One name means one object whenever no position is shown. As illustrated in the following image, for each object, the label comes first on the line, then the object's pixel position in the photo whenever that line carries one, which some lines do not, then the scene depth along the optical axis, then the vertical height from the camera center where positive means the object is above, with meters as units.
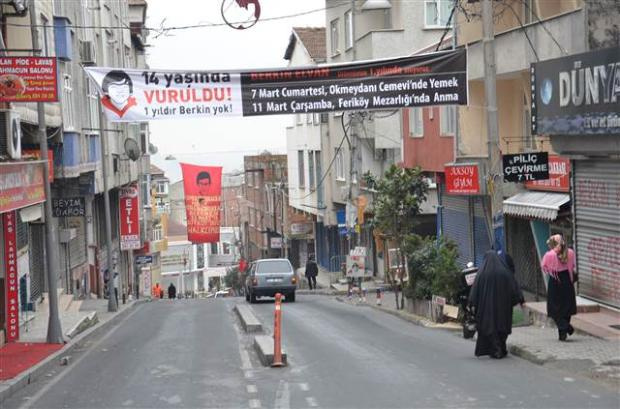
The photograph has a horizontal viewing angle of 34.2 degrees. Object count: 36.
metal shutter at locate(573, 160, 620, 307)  17.67 -1.19
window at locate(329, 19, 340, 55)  46.69 +6.49
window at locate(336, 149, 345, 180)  47.25 +0.42
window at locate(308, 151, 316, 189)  53.68 +0.27
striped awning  20.87 -0.85
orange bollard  14.61 -2.38
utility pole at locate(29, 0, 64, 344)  19.77 -1.60
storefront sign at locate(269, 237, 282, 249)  65.44 -4.25
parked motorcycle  17.80 -2.62
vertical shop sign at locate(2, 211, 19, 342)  20.09 -1.77
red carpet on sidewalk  15.70 -3.00
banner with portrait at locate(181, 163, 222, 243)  46.28 -0.74
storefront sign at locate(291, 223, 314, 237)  61.19 -3.26
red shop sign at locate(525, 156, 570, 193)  20.61 -0.23
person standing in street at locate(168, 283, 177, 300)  61.38 -6.78
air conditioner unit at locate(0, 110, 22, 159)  18.59 +1.04
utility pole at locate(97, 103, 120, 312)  33.53 -1.46
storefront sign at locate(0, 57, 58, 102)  17.84 +1.92
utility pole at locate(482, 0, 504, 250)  16.33 +0.61
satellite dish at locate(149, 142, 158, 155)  63.33 +2.08
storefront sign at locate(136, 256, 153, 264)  54.86 -4.20
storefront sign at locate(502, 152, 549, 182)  16.36 -0.03
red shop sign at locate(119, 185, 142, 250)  48.35 -1.39
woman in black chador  14.78 -2.01
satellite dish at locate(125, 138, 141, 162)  41.59 +1.40
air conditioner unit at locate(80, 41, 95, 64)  36.24 +4.79
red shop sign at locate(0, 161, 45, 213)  16.03 +0.05
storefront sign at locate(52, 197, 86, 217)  31.38 -0.68
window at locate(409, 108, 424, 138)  33.71 +1.63
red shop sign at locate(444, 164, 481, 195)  26.02 -0.29
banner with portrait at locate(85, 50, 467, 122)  17.47 +1.55
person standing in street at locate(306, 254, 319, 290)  47.47 -4.61
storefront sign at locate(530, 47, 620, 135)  15.60 +1.17
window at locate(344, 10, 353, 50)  43.48 +6.32
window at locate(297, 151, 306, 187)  56.41 +0.48
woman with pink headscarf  15.70 -1.94
